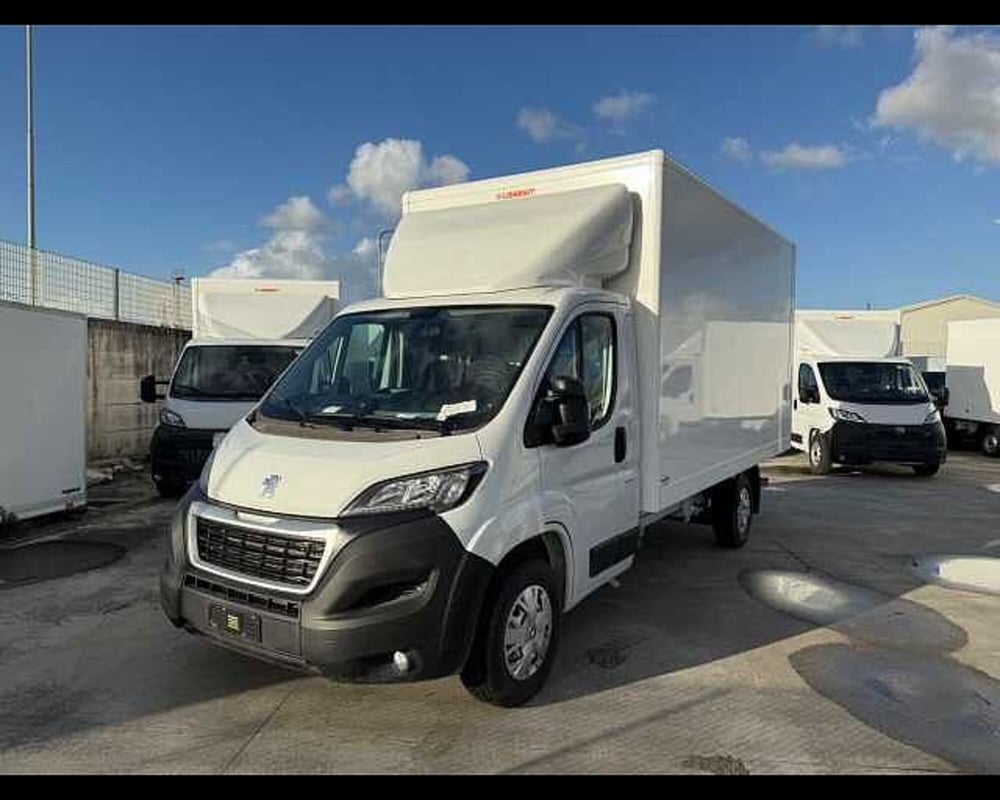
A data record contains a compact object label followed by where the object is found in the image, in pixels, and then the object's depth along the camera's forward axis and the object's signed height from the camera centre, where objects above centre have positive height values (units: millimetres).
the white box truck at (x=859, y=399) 13531 -319
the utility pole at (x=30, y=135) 16156 +4797
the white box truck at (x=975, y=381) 17662 +48
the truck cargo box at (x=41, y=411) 7805 -452
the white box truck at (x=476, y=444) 3604 -373
